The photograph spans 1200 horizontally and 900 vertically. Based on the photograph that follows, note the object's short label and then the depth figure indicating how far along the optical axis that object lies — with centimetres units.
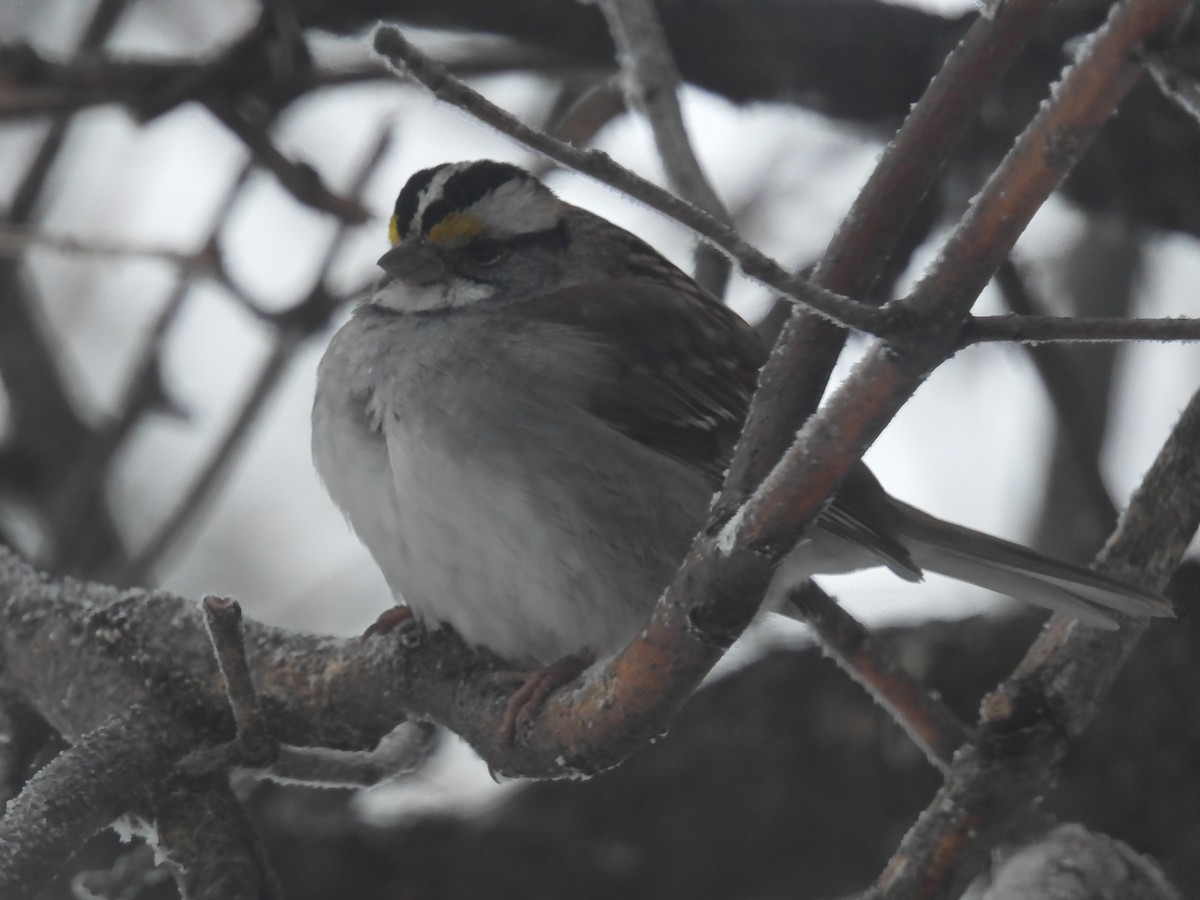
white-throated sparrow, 536
